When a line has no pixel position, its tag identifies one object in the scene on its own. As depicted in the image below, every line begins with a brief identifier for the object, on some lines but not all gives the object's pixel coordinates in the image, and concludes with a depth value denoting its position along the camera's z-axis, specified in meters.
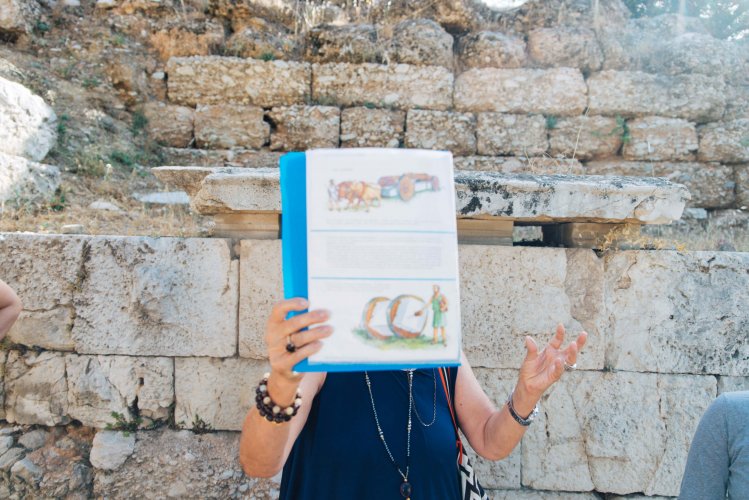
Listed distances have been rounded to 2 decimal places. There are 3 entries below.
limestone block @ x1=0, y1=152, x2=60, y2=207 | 4.12
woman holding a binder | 1.66
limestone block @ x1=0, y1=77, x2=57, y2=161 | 4.45
